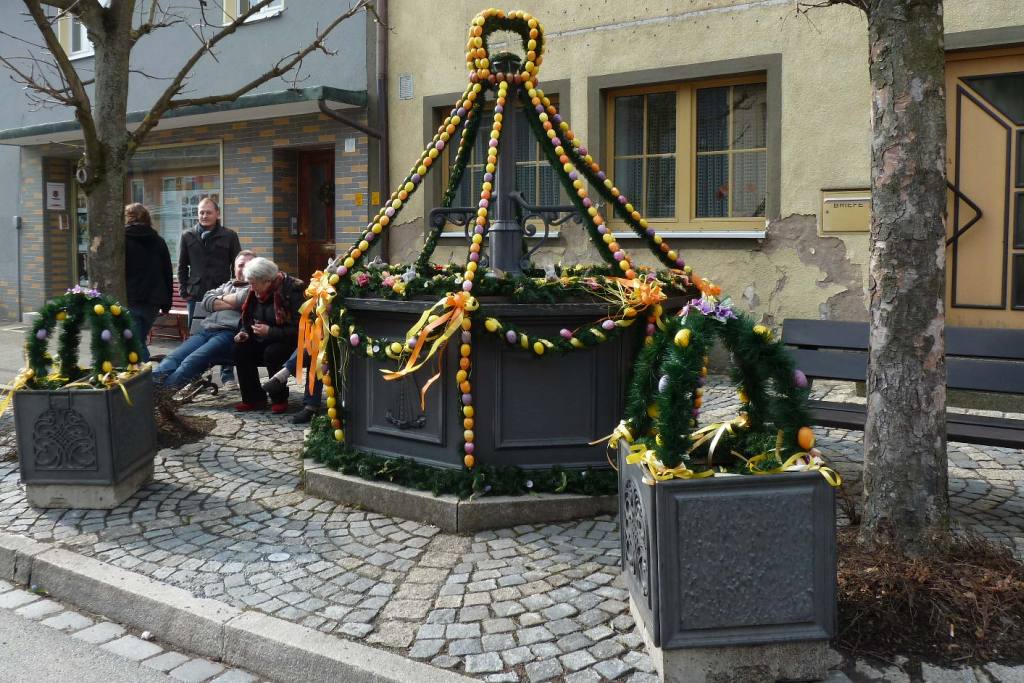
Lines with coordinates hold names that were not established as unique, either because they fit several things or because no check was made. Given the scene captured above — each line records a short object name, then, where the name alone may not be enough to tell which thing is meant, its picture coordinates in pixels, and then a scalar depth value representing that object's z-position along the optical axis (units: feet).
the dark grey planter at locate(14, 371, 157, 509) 16.97
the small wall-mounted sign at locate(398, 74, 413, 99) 36.14
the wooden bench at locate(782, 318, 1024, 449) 15.90
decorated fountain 16.20
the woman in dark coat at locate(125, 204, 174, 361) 28.37
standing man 31.37
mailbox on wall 26.99
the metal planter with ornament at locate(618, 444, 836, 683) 10.30
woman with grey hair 24.98
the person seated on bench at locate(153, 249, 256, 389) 25.54
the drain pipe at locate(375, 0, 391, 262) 36.47
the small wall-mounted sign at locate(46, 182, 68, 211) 52.65
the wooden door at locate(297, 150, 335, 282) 41.27
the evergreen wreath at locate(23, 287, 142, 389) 17.42
